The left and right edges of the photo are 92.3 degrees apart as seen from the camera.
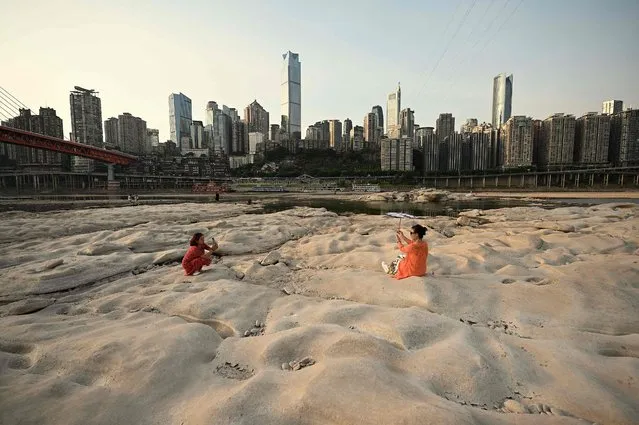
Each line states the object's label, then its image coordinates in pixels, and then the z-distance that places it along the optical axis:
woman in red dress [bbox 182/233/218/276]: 7.23
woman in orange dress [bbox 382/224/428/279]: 6.00
